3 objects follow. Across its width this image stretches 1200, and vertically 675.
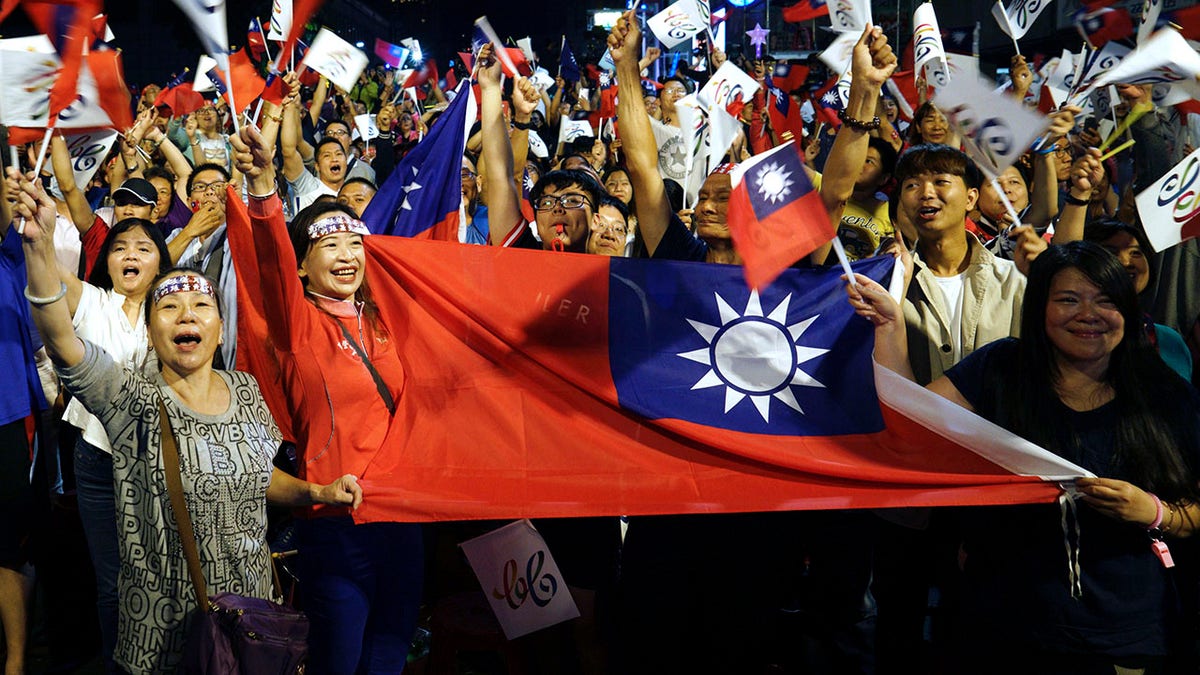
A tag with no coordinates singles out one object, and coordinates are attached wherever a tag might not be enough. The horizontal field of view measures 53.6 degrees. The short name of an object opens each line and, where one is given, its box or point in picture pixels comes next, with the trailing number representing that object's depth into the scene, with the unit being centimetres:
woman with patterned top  346
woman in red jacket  381
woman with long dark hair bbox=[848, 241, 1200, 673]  320
